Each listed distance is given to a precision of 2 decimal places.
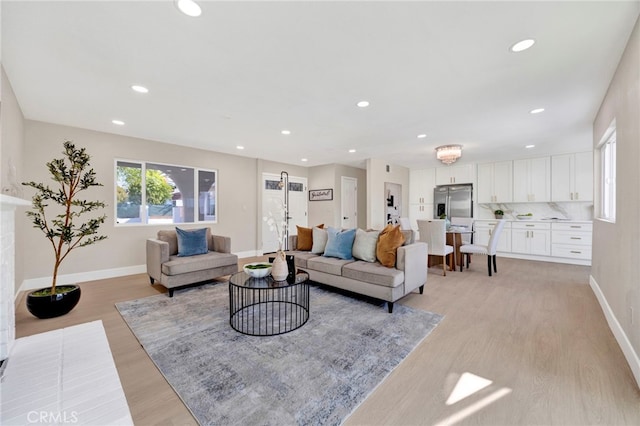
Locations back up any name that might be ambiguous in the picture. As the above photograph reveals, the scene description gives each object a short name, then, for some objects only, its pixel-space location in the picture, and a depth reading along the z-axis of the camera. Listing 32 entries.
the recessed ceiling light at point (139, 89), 2.67
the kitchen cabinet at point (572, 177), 5.37
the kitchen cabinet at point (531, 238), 5.66
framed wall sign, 7.02
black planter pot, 2.67
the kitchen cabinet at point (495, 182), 6.27
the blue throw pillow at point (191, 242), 3.89
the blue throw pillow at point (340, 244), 3.58
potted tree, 2.68
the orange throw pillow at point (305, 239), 4.27
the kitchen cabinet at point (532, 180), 5.83
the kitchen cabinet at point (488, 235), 6.16
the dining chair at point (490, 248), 4.44
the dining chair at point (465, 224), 5.82
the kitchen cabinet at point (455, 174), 6.81
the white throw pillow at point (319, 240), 4.00
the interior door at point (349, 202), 7.07
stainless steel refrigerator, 6.77
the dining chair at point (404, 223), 5.68
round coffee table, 2.46
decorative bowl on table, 2.70
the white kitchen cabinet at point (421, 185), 7.44
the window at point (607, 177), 2.98
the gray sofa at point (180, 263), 3.41
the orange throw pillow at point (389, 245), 3.06
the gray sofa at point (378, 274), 2.85
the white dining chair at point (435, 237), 4.32
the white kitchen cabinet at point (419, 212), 7.48
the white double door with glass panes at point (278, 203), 6.49
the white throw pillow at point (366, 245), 3.36
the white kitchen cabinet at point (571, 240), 5.22
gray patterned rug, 1.52
